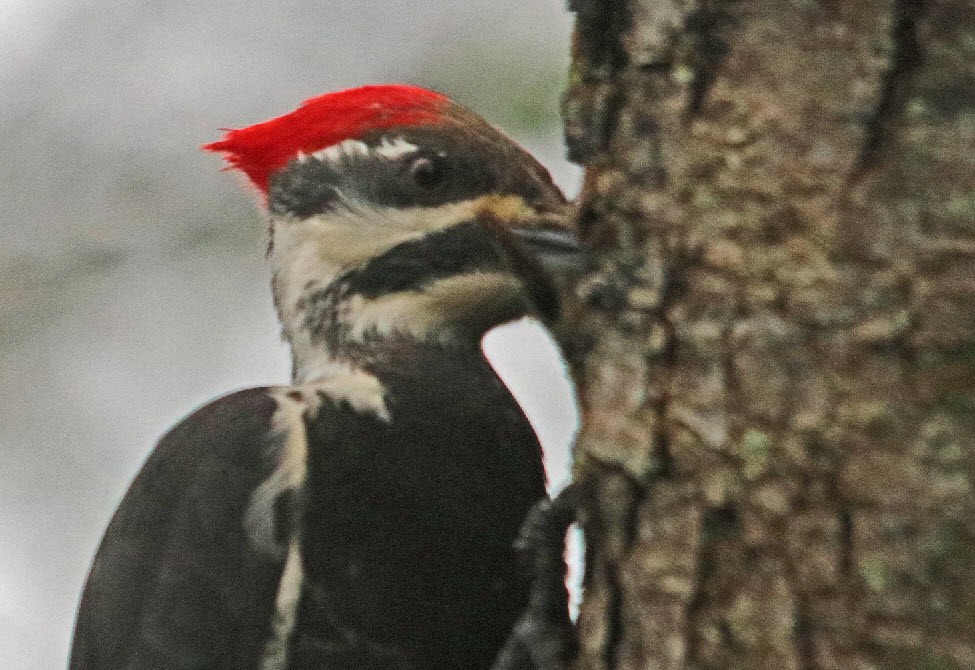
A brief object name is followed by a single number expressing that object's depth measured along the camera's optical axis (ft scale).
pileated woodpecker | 12.04
